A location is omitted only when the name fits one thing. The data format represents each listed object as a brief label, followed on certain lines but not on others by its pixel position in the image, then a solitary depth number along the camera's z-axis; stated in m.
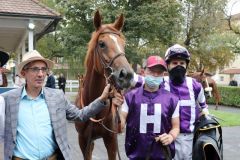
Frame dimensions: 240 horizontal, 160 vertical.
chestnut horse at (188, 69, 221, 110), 10.66
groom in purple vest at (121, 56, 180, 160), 3.43
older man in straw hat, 3.03
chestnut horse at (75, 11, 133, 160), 4.05
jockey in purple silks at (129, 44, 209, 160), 3.70
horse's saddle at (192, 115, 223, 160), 3.28
